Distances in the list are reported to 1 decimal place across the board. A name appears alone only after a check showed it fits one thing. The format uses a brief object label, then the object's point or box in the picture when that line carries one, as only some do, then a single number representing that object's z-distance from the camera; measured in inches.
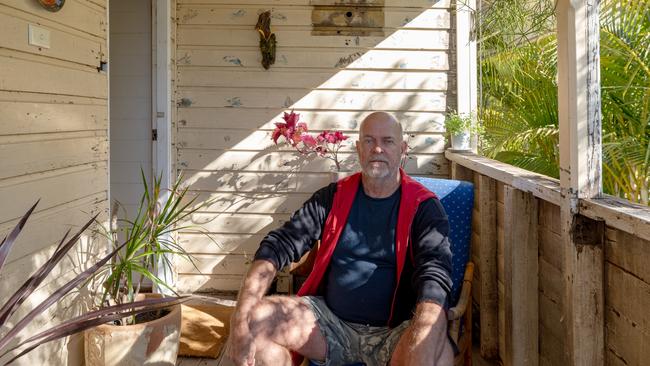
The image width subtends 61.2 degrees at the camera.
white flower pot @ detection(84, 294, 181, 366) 87.9
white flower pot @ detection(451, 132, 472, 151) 129.7
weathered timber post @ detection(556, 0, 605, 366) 61.9
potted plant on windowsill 128.6
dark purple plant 46.1
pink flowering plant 126.1
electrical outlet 78.7
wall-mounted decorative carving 135.1
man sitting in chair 65.4
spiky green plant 90.9
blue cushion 92.2
